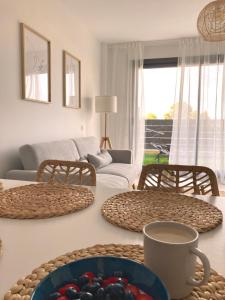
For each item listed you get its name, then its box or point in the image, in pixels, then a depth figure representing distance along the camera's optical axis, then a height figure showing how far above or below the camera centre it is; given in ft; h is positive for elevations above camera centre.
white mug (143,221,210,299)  1.33 -0.70
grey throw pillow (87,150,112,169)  10.98 -1.41
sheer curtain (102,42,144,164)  15.80 +2.31
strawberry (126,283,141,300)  1.24 -0.79
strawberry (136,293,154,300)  1.22 -0.80
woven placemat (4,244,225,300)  1.38 -0.88
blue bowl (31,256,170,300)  1.26 -0.77
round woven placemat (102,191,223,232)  2.33 -0.83
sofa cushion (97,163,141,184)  10.28 -1.76
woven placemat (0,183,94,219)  2.54 -0.82
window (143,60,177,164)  15.83 +1.20
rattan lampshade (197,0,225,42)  6.19 +2.75
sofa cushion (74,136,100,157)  11.58 -0.85
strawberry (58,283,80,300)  1.26 -0.79
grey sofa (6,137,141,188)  8.16 -1.20
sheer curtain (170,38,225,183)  14.55 +1.24
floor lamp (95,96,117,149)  14.14 +1.29
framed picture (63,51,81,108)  11.57 +2.17
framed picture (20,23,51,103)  8.81 +2.22
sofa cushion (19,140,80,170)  8.20 -0.88
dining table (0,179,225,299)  1.70 -0.89
